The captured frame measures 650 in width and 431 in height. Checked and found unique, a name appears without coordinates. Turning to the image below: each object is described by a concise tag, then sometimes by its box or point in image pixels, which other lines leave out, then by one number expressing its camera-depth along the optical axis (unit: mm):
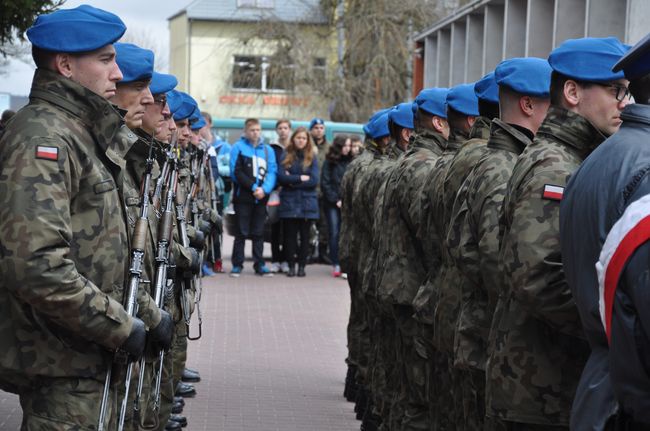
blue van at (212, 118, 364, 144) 28812
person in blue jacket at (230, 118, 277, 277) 16781
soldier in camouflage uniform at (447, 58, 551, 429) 4801
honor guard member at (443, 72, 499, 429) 5223
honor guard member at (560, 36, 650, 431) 2637
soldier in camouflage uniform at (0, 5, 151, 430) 3764
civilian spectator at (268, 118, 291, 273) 17844
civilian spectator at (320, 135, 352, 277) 17188
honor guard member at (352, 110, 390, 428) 8266
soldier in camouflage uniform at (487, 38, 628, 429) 4012
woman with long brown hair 17078
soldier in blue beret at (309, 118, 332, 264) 17891
